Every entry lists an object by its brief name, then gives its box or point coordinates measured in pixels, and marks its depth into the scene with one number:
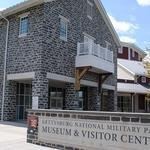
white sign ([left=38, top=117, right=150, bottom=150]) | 4.90
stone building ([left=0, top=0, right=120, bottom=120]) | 11.46
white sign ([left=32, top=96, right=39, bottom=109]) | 11.02
